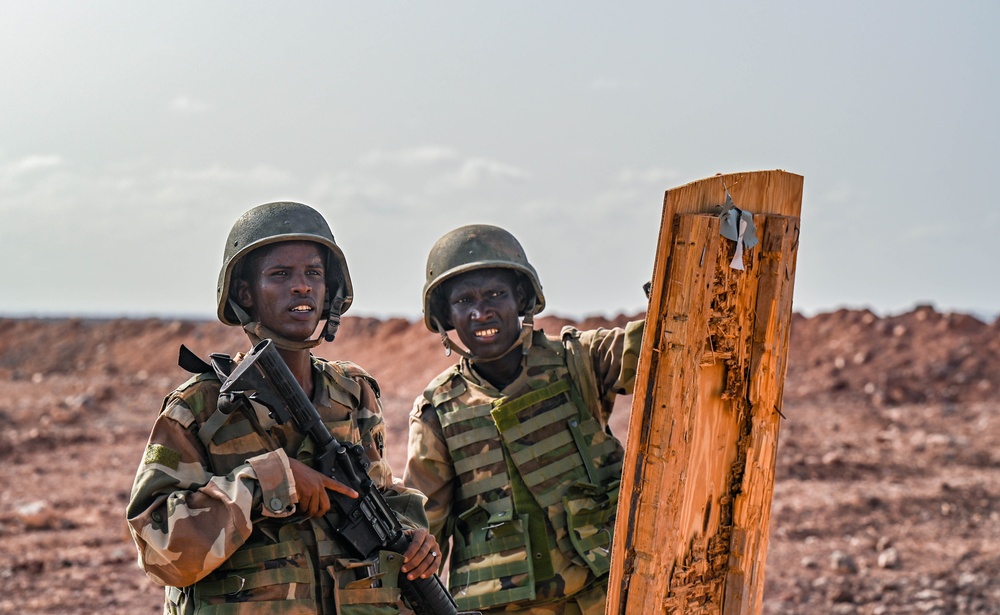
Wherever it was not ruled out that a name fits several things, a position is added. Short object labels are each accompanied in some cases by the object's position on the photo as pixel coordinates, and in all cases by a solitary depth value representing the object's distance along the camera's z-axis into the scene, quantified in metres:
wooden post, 3.46
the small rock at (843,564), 9.45
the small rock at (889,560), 9.59
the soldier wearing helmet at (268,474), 3.15
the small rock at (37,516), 11.73
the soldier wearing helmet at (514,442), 4.49
